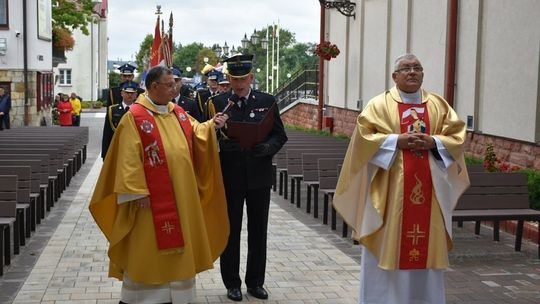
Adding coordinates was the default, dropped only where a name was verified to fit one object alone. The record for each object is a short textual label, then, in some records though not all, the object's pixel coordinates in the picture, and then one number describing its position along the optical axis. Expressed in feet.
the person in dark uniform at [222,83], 40.96
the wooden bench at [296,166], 42.27
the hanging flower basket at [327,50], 73.97
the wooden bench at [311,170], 38.58
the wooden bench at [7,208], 26.07
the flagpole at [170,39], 51.55
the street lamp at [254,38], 95.91
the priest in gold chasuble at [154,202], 19.84
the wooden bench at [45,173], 36.81
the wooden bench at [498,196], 30.83
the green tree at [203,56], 271.61
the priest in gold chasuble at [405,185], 19.79
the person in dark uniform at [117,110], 29.58
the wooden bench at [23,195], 30.01
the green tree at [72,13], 124.77
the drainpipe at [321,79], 84.53
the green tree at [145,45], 214.69
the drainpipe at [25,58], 98.84
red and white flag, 49.24
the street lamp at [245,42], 93.43
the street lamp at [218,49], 127.95
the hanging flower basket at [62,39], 126.21
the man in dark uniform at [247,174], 22.24
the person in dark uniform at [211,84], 36.86
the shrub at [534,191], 33.86
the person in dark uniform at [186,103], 33.19
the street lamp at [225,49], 117.91
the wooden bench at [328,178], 35.40
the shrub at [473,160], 41.61
